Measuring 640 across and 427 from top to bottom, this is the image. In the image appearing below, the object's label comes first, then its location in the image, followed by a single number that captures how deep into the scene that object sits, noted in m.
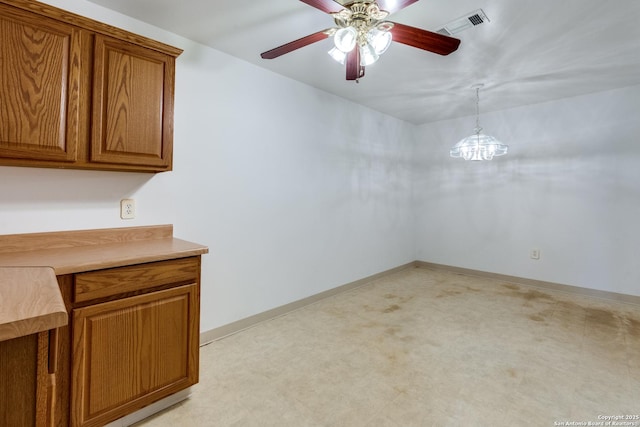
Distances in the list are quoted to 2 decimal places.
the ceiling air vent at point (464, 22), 2.01
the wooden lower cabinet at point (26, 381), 0.69
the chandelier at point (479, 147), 3.28
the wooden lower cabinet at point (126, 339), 1.40
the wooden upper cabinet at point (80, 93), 1.49
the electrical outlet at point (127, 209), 2.08
